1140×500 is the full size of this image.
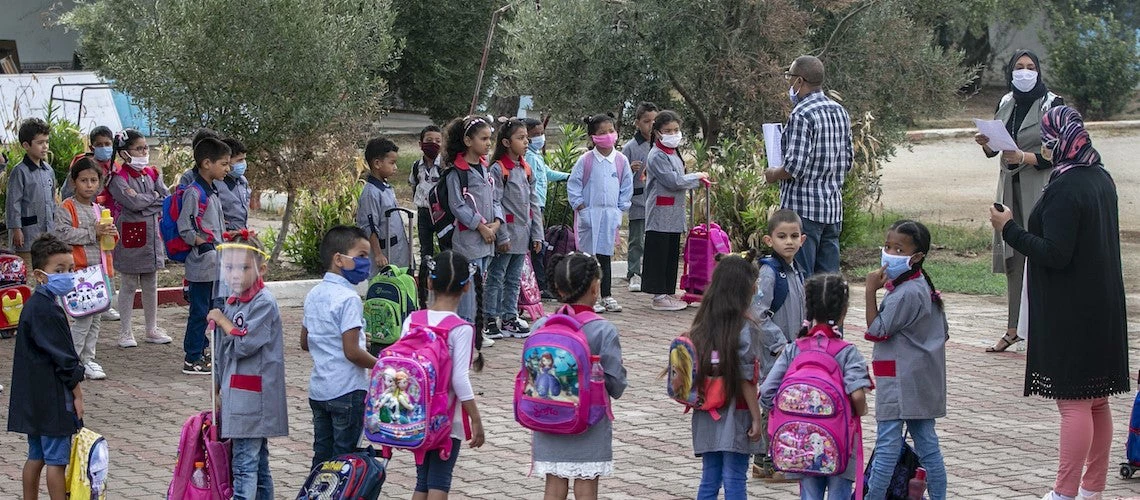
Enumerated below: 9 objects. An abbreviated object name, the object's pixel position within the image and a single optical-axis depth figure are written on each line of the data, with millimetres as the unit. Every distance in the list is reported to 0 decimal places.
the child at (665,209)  11594
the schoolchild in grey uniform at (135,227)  10414
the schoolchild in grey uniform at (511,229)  10617
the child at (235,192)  9844
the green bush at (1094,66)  31656
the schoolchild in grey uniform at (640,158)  12442
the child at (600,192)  11656
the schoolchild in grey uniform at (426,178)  11180
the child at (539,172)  11844
